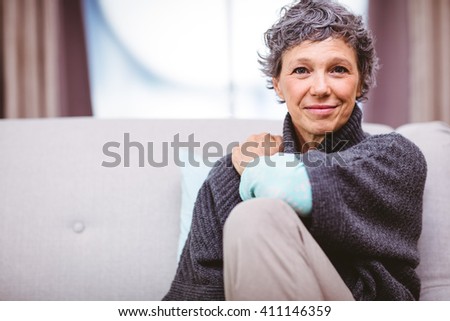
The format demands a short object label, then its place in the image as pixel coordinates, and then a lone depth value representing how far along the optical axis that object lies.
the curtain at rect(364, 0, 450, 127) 2.56
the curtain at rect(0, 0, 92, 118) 2.49
